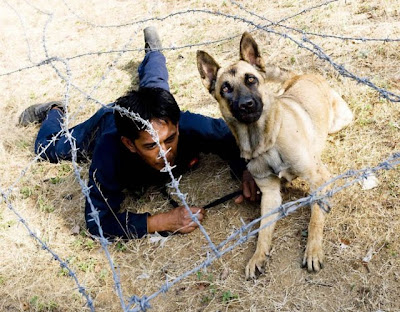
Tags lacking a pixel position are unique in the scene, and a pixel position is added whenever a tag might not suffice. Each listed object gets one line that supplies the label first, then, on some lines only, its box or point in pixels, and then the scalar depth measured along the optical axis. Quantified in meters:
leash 3.74
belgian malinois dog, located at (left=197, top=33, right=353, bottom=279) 3.22
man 3.28
